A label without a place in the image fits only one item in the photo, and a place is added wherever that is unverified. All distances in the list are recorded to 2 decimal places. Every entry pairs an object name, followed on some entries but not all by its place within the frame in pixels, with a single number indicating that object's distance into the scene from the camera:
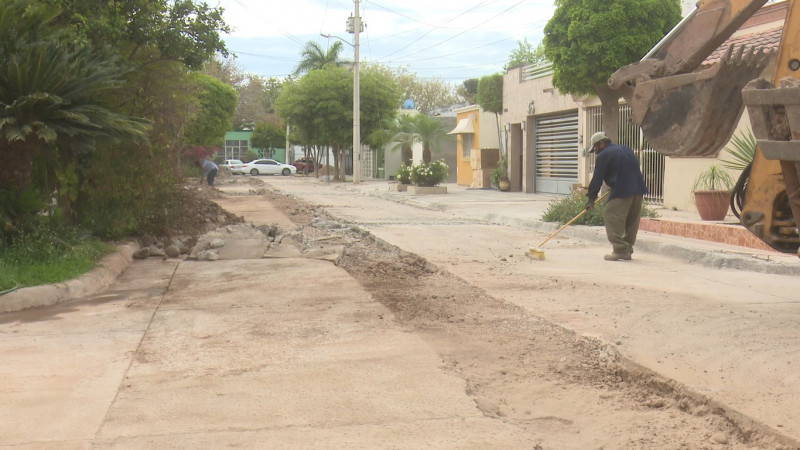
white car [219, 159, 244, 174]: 70.84
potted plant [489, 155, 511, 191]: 35.19
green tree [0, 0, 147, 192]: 9.41
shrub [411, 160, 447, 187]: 33.91
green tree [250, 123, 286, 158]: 81.56
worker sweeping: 12.47
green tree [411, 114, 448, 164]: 43.09
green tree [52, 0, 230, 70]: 11.93
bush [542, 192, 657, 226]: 16.86
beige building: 20.50
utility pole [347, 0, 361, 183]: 43.44
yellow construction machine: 5.55
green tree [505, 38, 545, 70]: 79.81
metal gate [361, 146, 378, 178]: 63.16
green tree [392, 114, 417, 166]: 43.97
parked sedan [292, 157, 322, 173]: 74.34
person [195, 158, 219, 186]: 34.31
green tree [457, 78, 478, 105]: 70.50
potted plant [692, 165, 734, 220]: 16.55
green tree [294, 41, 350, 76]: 71.62
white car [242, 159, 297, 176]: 69.44
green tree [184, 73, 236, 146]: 34.66
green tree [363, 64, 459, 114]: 83.19
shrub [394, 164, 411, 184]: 35.94
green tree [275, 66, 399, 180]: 49.44
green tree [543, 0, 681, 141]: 19.22
